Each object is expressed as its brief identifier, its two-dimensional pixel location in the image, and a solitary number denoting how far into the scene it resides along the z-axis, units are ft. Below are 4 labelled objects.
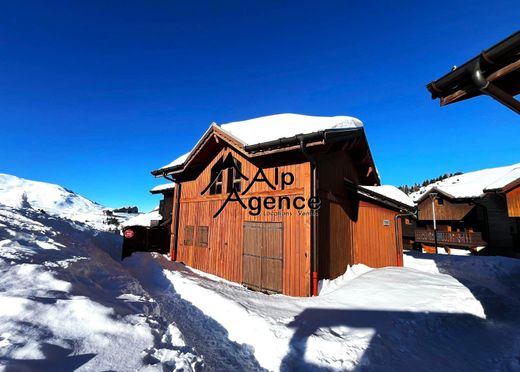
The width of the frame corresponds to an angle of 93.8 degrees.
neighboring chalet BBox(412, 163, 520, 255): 62.08
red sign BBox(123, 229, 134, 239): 40.41
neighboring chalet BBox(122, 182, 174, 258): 40.60
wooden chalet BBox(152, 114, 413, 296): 24.90
